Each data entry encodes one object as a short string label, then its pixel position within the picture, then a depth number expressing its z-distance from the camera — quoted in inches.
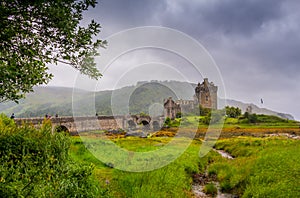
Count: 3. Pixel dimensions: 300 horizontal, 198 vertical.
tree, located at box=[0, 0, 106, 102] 306.7
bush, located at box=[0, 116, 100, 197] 277.7
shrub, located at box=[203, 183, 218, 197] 570.8
